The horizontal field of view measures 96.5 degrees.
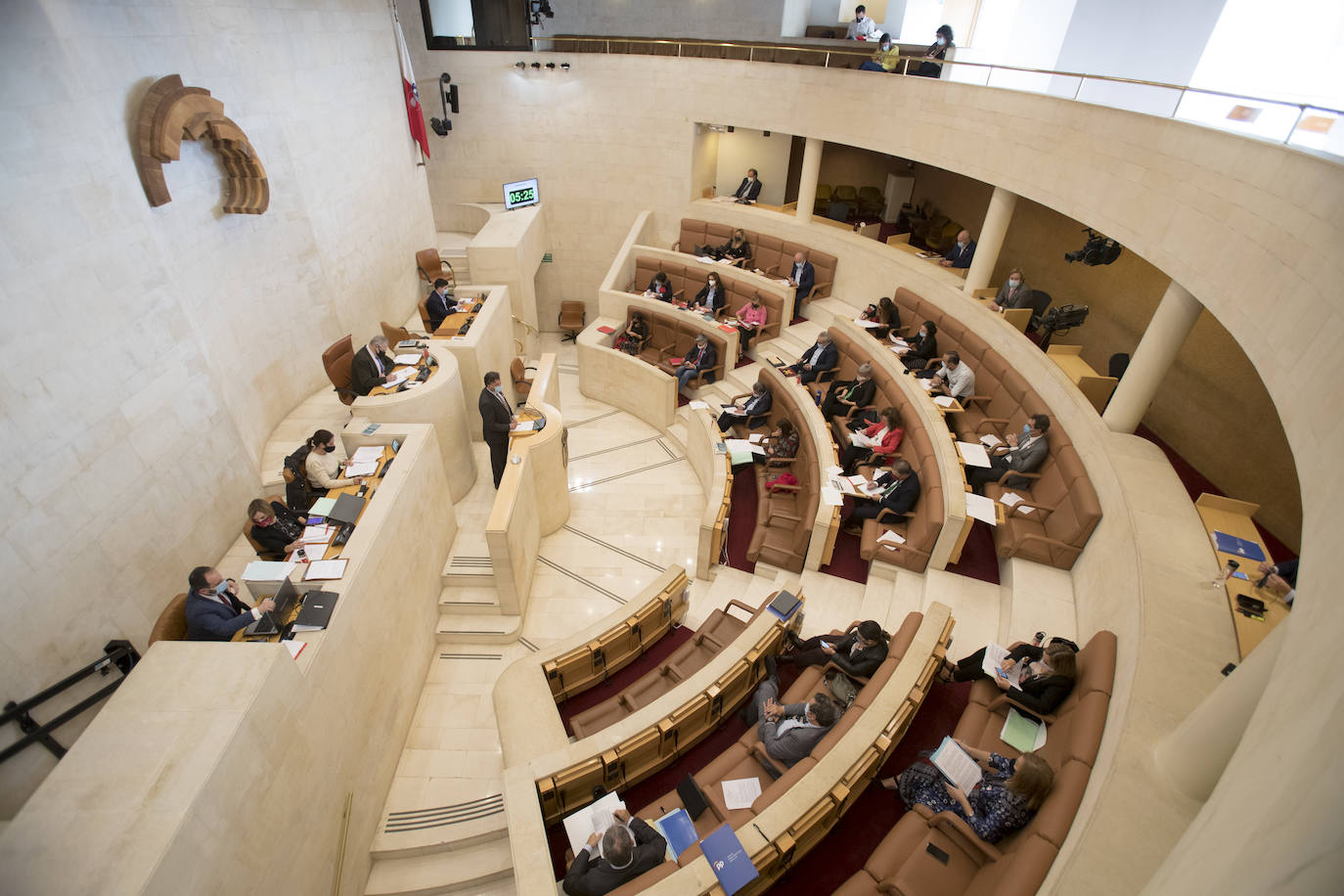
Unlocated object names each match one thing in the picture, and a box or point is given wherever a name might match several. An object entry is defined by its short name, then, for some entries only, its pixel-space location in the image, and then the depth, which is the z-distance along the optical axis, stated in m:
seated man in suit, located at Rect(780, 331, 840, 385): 8.84
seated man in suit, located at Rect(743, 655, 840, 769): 4.13
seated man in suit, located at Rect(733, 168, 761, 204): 12.84
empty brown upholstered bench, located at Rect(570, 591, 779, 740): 4.89
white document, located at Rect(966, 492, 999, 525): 5.70
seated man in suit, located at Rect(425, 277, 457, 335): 8.93
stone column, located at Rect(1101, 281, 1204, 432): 5.25
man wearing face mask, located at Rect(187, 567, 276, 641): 4.10
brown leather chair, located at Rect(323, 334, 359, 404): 7.07
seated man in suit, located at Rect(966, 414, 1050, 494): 6.23
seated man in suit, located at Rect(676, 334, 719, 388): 9.94
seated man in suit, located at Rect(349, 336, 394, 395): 6.82
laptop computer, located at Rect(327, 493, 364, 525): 5.20
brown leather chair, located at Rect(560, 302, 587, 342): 14.25
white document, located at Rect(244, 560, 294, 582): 4.62
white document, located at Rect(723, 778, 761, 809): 3.97
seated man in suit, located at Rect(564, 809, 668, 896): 3.48
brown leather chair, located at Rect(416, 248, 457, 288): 10.66
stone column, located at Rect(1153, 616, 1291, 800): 2.85
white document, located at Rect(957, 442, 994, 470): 6.50
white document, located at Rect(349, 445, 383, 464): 6.03
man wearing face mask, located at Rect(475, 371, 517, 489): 7.24
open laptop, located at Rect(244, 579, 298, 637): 4.27
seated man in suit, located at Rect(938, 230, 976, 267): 9.30
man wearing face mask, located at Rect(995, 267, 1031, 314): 7.68
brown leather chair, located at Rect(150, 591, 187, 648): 4.18
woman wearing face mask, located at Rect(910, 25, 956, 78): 8.40
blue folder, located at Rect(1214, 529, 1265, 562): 4.57
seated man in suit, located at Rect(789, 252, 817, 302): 10.62
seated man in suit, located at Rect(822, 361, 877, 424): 8.04
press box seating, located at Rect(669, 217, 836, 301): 10.94
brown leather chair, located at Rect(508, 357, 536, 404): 10.20
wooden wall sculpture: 4.96
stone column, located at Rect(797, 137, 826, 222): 11.05
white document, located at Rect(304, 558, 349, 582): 4.68
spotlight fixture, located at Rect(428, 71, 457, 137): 12.57
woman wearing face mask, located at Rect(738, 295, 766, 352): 10.19
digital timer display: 12.88
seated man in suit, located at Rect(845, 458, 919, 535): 6.27
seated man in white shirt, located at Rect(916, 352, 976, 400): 7.52
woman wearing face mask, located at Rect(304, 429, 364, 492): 5.61
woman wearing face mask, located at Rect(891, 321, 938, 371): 8.27
